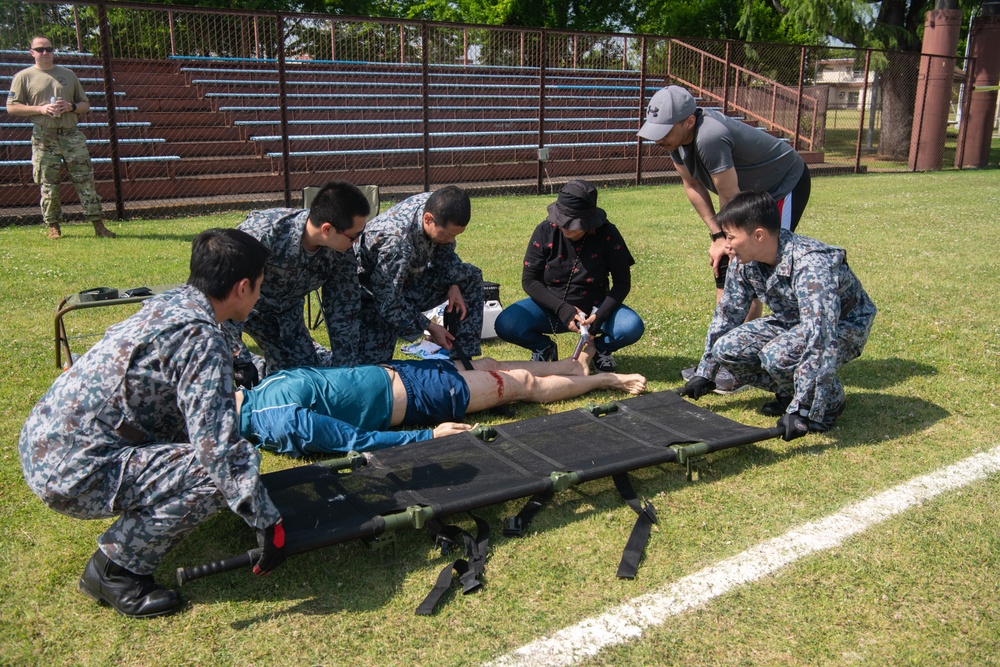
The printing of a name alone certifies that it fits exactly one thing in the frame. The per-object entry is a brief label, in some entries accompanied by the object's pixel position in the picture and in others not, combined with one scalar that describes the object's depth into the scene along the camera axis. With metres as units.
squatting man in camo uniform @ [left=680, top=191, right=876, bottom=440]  3.98
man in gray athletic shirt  4.61
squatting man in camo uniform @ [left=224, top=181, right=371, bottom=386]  4.17
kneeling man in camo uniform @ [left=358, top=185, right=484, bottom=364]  4.52
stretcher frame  2.97
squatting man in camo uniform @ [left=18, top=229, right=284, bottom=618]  2.57
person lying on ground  3.79
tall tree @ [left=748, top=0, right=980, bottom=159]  23.00
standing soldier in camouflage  8.92
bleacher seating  12.68
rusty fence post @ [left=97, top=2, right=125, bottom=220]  10.43
